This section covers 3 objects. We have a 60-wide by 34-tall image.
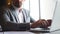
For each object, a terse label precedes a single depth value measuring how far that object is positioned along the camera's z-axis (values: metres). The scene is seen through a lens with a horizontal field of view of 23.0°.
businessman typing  1.07
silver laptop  0.87
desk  1.04
